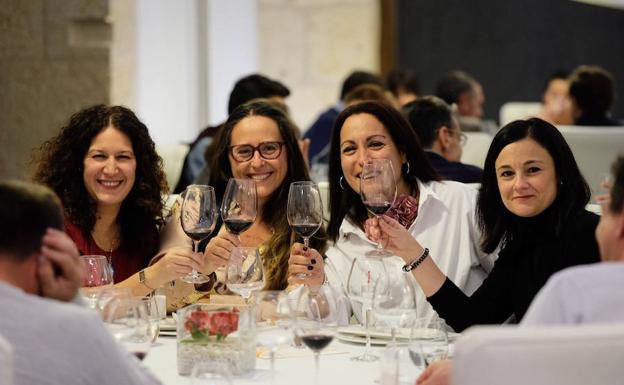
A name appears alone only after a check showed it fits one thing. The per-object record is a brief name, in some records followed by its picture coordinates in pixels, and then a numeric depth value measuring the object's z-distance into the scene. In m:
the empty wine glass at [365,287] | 2.80
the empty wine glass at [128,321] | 2.52
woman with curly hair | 3.81
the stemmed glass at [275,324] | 2.49
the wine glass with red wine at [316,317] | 2.49
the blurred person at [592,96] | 7.98
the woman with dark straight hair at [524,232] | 3.19
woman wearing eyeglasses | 3.84
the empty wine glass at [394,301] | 2.69
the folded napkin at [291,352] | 2.86
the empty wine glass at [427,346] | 2.49
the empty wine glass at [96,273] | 3.11
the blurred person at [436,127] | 5.03
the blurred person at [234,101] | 5.83
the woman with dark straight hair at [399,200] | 3.73
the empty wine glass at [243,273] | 3.02
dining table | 2.58
